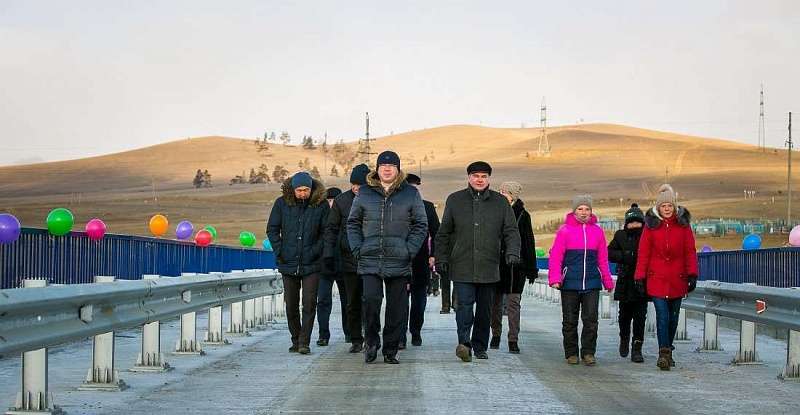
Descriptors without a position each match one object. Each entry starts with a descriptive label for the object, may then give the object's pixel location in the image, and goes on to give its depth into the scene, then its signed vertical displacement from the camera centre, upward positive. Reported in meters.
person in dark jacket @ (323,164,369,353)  16.33 -0.56
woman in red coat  14.96 -0.53
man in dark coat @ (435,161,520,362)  15.20 -0.40
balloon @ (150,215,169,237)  32.12 -0.46
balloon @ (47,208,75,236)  19.52 -0.26
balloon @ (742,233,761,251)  33.66 -0.78
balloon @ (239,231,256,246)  38.83 -0.95
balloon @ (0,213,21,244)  17.16 -0.31
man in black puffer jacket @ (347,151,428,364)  14.71 -0.34
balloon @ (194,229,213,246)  28.98 -0.69
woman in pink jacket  15.21 -0.64
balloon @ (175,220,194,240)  33.00 -0.60
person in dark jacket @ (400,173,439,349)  17.48 -1.02
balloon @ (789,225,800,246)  25.55 -0.50
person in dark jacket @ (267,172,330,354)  16.56 -0.39
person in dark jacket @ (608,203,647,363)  16.19 -0.80
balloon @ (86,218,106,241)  21.05 -0.39
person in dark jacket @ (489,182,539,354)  17.09 -0.79
